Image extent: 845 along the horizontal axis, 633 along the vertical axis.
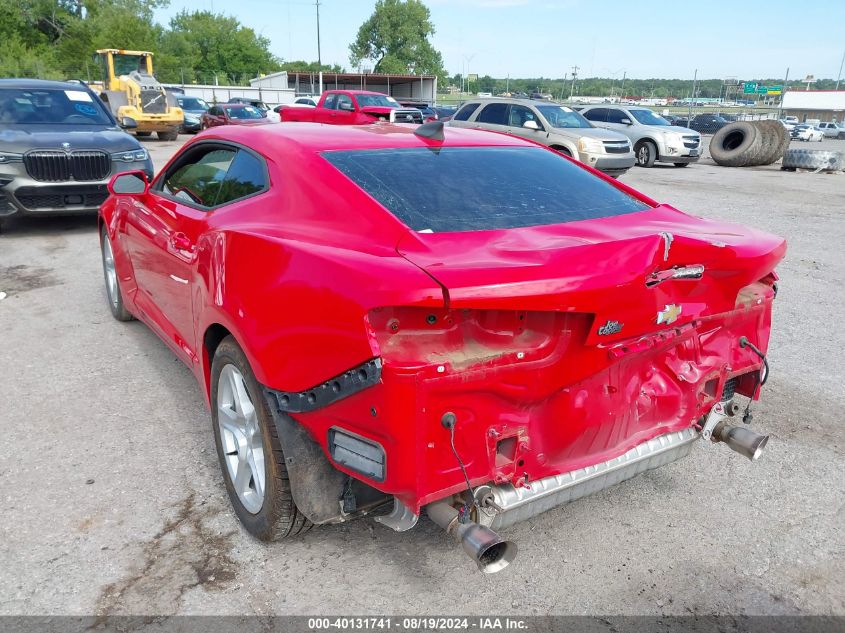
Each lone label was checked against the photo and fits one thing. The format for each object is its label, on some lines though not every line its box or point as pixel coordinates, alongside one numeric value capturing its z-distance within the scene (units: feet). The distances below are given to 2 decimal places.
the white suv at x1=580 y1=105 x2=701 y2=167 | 63.16
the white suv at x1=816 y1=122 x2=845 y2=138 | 161.27
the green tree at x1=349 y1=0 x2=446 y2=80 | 332.60
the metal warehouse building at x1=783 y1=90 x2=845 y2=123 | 212.02
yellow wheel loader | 76.38
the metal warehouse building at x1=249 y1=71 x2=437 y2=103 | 187.52
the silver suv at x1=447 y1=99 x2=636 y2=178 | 48.96
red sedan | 76.23
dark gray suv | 25.86
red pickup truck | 67.05
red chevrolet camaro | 6.59
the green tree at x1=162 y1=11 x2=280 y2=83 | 308.81
